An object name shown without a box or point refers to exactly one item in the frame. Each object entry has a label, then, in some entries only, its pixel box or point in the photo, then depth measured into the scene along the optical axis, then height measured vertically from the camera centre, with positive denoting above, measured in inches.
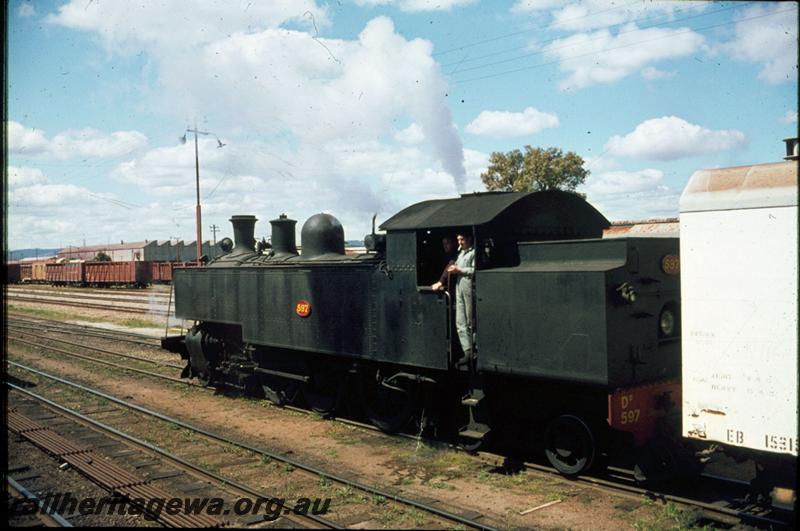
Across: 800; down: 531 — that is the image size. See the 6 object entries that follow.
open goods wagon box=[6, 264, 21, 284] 2721.5 -1.2
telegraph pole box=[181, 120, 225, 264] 1243.8 +114.8
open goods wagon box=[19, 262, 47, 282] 2461.6 +6.1
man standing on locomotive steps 313.1 -12.1
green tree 1496.1 +217.4
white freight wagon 209.3 -15.6
